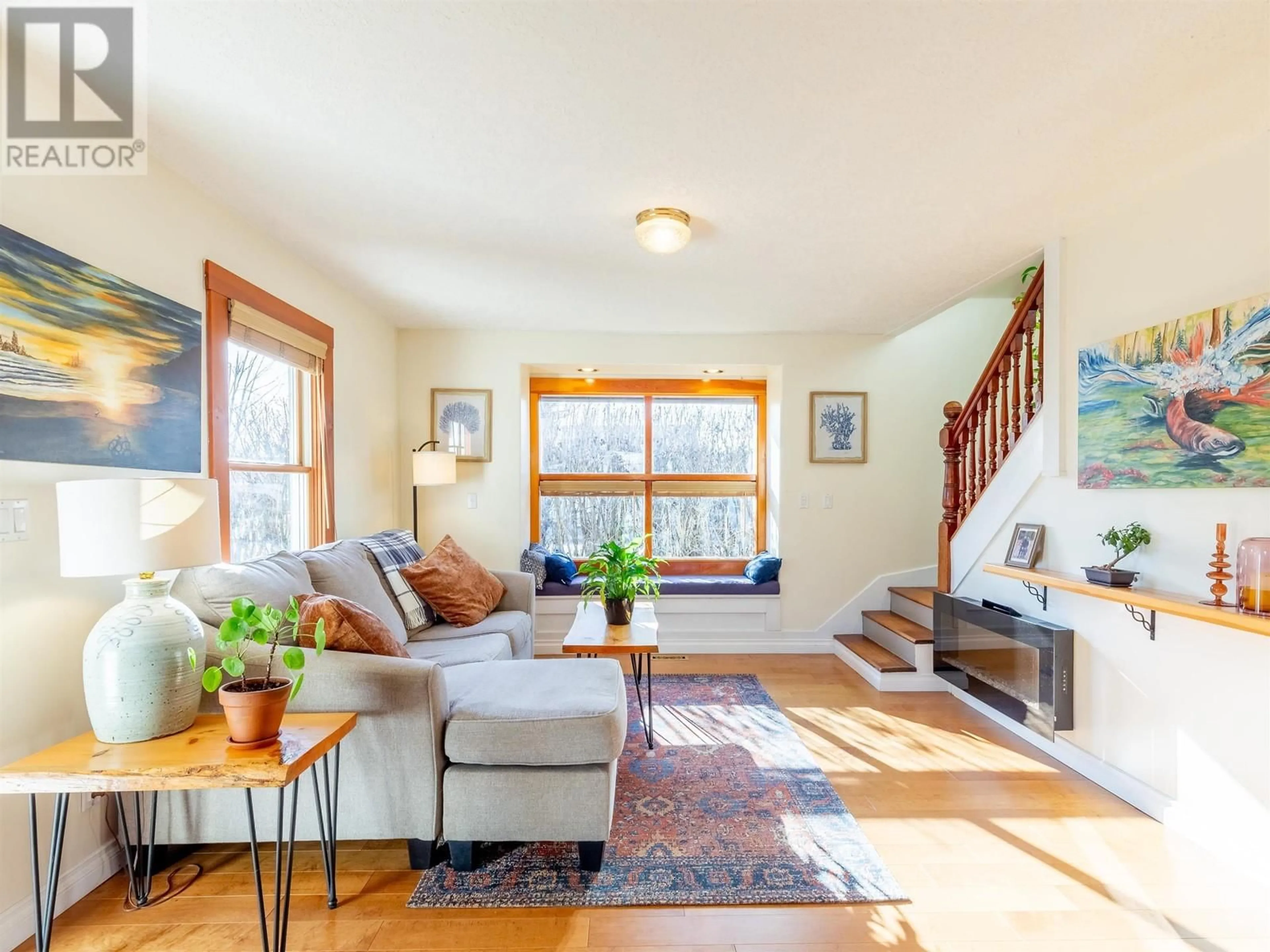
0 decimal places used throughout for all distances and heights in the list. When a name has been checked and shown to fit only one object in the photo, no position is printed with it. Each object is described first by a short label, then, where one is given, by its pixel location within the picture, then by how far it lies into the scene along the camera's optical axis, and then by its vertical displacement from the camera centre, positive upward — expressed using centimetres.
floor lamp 392 +4
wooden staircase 362 -117
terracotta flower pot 146 -60
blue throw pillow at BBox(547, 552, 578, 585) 443 -73
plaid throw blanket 304 -54
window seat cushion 441 -86
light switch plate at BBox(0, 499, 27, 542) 154 -12
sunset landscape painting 158 +33
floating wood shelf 173 -45
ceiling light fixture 243 +101
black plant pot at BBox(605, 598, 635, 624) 292 -68
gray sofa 180 -85
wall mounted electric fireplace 265 -95
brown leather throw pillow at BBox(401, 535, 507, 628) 316 -62
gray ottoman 185 -96
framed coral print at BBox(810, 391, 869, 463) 450 +34
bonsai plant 226 -30
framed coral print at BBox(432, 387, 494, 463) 438 +39
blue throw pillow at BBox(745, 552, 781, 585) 445 -74
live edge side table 136 -69
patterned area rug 182 -130
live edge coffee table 254 -75
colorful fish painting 192 +25
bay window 497 +0
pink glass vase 177 -32
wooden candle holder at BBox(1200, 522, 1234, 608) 192 -33
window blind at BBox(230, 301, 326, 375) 253 +64
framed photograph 281 -35
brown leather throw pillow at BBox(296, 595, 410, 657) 192 -52
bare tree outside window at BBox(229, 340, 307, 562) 268 +8
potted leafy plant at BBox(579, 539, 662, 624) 292 -51
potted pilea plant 145 -55
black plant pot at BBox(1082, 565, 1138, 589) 225 -41
